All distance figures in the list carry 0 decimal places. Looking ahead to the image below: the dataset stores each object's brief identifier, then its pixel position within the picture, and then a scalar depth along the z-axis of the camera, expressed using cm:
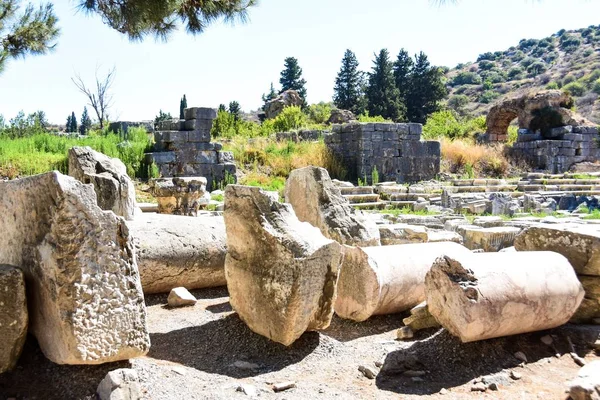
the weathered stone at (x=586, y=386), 304
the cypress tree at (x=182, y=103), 3278
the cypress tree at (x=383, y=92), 3550
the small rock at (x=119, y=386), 274
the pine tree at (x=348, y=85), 4000
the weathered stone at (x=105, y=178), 557
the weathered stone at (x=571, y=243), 434
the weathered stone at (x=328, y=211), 534
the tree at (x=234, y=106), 4019
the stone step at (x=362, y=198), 1370
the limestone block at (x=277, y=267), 366
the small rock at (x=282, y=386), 322
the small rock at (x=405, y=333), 422
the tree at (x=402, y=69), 3912
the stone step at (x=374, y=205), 1323
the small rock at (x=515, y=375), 356
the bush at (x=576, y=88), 4797
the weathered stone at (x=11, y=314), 291
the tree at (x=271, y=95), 4316
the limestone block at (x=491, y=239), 744
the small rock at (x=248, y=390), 312
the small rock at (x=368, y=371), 356
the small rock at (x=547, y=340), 403
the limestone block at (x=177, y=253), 521
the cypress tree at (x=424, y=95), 3712
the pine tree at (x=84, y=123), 3856
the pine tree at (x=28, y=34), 1044
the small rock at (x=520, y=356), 380
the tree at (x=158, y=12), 798
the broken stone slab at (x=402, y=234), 659
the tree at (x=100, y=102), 2403
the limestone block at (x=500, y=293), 361
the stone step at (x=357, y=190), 1410
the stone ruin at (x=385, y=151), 1625
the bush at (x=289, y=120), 2373
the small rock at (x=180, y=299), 498
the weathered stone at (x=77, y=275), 280
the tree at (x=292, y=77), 4303
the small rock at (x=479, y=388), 339
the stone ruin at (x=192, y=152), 1402
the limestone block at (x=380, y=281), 446
